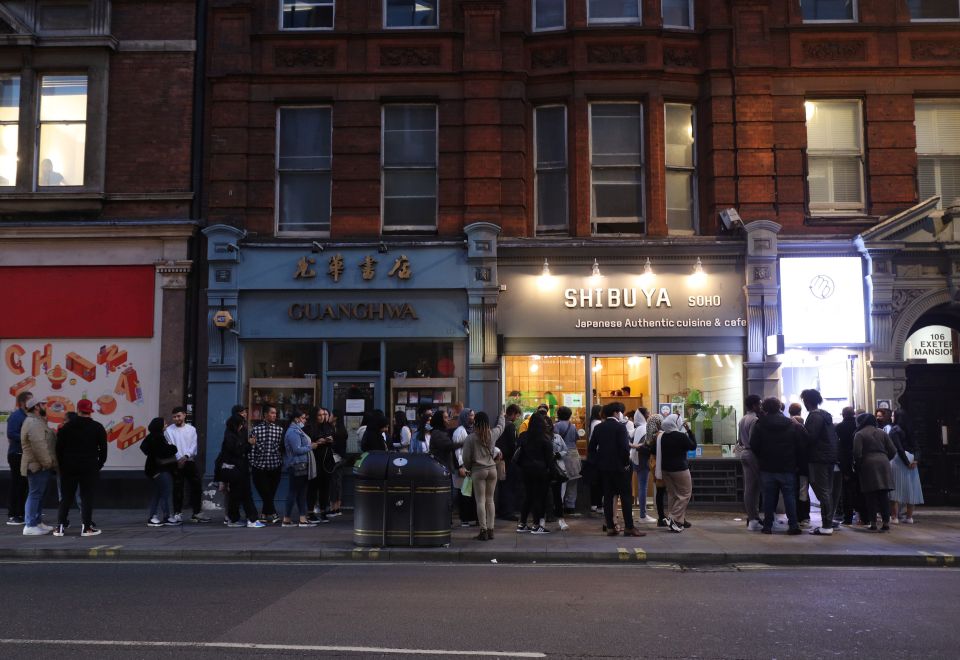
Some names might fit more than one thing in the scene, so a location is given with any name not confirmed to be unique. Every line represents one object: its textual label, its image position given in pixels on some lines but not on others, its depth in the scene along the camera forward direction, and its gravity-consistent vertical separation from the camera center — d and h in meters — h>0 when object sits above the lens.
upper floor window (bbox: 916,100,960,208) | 16.27 +4.51
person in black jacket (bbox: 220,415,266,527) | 13.16 -0.91
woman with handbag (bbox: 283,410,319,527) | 13.18 -0.80
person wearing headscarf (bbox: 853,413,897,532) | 12.45 -0.83
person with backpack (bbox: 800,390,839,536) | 12.38 -0.74
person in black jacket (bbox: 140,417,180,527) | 13.07 -0.87
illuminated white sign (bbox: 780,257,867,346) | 15.48 +1.87
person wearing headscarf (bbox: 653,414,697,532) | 12.40 -0.90
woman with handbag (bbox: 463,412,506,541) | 11.91 -0.75
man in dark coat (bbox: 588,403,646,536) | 12.05 -0.81
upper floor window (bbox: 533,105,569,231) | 16.56 +4.58
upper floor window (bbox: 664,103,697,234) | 16.53 +4.51
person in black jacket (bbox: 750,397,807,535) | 12.16 -0.68
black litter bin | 11.20 -1.22
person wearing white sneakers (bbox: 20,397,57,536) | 12.38 -0.79
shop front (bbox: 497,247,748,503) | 15.73 +1.36
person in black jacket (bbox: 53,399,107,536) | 12.23 -0.71
